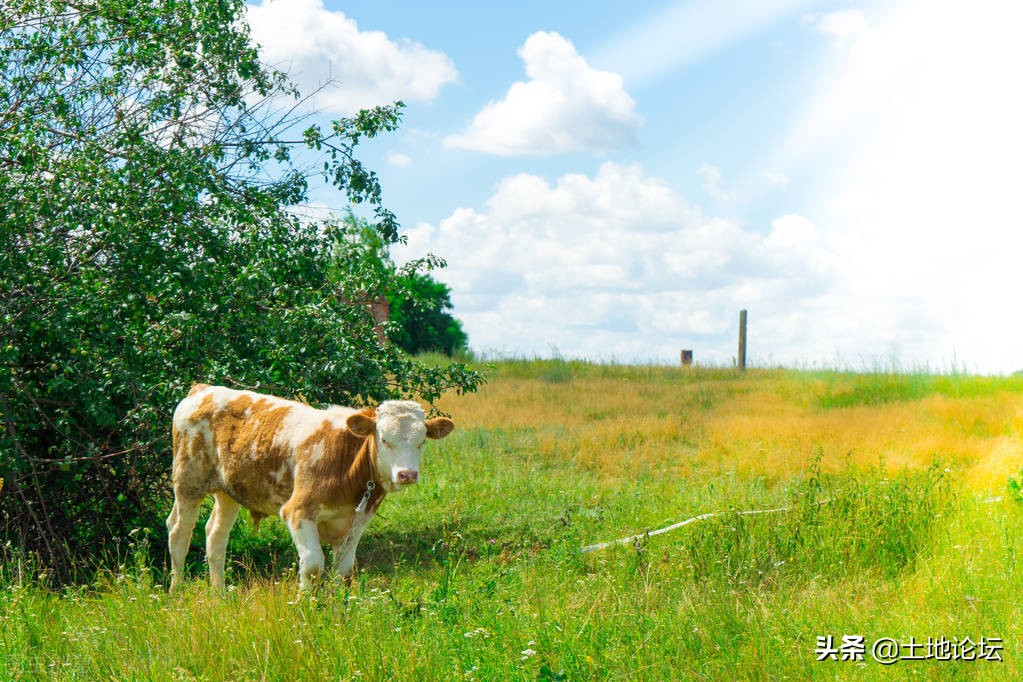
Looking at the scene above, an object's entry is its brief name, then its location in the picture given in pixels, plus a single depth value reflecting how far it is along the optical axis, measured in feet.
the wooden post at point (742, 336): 109.50
